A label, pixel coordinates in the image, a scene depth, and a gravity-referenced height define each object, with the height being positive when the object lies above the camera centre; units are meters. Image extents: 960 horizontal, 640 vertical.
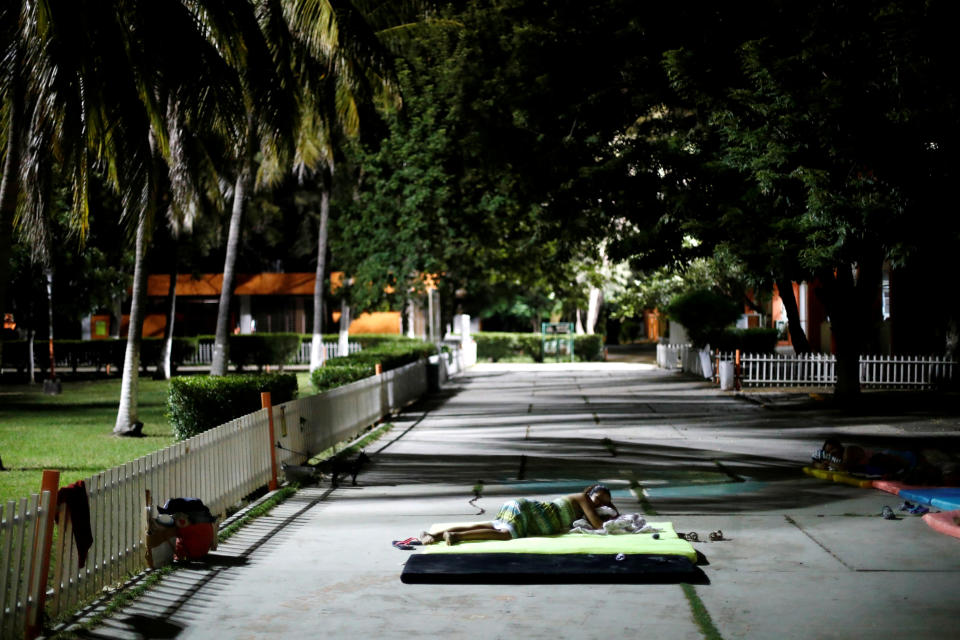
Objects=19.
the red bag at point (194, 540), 8.49 -1.58
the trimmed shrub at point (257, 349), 44.44 -0.52
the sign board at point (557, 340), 51.62 -0.13
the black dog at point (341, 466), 13.24 -1.68
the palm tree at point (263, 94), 13.94 +3.38
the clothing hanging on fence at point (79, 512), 6.92 -1.11
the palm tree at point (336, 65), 17.66 +4.92
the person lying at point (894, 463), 11.91 -1.39
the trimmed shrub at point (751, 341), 35.50 -0.09
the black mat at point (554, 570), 7.82 -1.66
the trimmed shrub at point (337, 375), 21.67 -0.75
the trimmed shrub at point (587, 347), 53.88 -0.46
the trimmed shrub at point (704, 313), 37.41 +0.85
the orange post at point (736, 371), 29.88 -0.89
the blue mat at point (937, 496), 10.49 -1.54
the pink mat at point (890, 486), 11.70 -1.57
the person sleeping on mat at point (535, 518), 8.96 -1.51
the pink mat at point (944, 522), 9.41 -1.60
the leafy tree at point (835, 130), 17.88 +3.50
